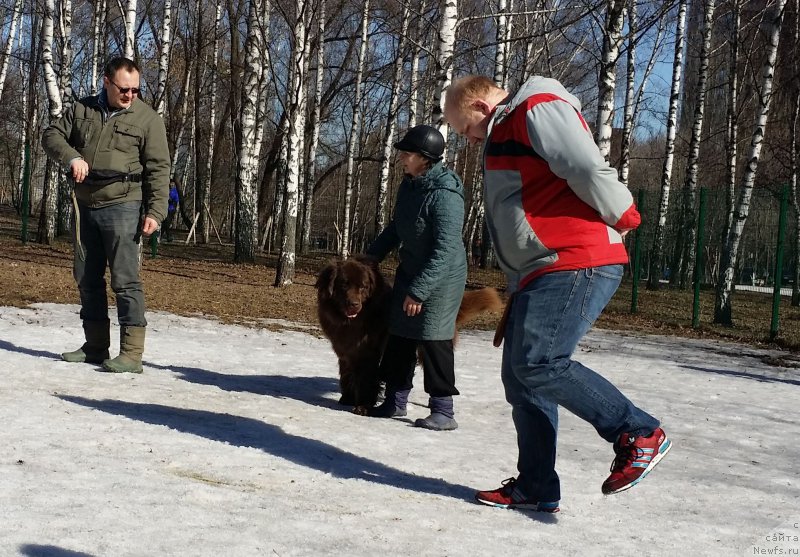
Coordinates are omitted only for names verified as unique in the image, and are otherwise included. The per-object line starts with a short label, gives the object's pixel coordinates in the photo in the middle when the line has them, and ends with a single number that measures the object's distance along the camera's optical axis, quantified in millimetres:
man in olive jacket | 5590
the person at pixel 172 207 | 24416
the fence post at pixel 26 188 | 17109
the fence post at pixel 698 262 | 12234
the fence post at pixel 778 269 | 11039
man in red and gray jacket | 3166
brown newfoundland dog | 5285
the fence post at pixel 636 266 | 13852
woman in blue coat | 4906
